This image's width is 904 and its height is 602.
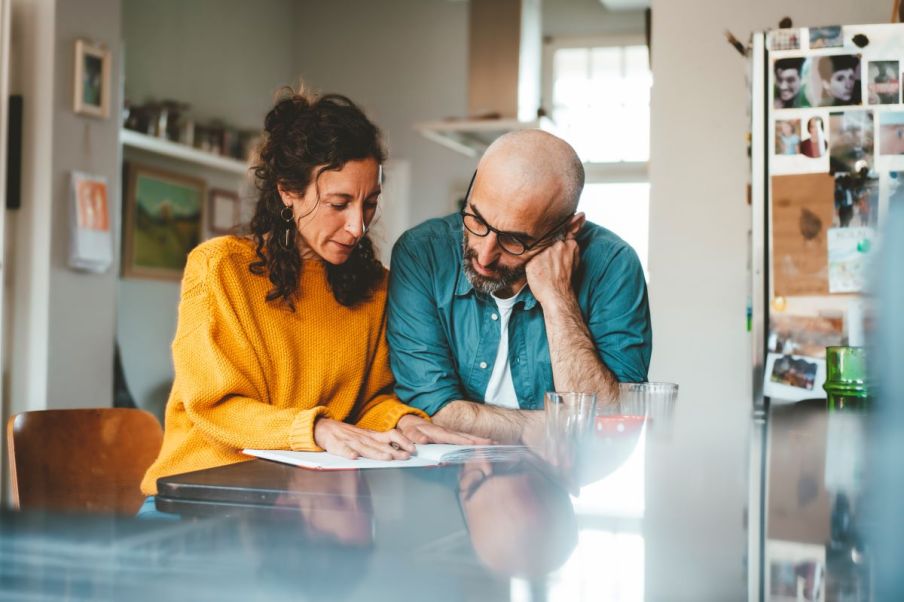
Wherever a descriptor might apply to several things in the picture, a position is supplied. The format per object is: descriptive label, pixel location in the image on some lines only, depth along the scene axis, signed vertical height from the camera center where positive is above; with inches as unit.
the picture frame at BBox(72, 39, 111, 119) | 149.3 +34.9
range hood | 199.9 +49.7
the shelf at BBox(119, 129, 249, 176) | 197.5 +33.5
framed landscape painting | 213.3 +19.0
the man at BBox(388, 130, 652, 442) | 73.9 +0.9
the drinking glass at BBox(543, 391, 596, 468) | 44.9 -5.2
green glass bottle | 60.1 -4.2
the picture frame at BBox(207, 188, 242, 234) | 240.5 +24.1
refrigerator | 101.0 +13.9
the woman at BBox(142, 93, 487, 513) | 61.6 -0.5
